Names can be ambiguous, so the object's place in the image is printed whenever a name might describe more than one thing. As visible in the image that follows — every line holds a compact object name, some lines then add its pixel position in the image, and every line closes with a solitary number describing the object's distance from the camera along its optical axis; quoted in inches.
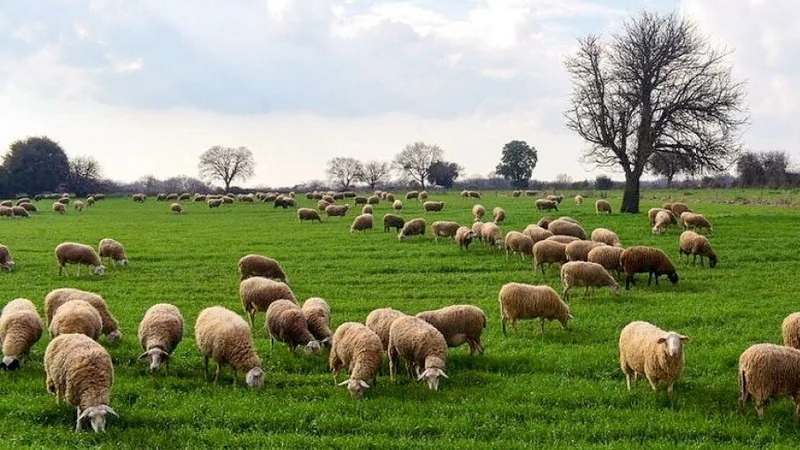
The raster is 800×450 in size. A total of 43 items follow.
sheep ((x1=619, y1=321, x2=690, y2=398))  372.5
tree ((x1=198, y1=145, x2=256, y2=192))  5462.6
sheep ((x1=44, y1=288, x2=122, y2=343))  501.7
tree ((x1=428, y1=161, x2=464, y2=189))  5516.7
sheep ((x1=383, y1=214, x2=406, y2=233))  1379.2
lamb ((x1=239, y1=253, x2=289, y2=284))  776.3
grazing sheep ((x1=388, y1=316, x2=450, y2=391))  396.2
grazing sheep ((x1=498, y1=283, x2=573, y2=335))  533.6
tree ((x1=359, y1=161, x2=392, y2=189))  5797.2
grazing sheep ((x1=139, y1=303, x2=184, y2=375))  425.7
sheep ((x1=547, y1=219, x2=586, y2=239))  1027.3
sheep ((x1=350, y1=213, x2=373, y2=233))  1379.2
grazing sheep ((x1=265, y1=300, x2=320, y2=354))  470.6
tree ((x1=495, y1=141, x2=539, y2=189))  4985.2
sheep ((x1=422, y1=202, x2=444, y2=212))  1915.6
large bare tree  1533.0
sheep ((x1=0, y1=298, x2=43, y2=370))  430.0
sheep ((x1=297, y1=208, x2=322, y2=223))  1685.5
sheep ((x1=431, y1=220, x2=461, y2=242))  1171.9
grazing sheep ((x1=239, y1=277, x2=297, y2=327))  578.2
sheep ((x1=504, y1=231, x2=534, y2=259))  935.0
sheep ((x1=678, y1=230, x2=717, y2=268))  876.0
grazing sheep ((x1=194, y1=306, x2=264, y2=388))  406.9
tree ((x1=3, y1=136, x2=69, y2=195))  4047.7
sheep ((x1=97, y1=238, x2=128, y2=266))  941.8
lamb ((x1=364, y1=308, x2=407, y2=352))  453.4
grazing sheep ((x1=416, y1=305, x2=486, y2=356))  467.5
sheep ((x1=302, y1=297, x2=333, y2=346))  485.4
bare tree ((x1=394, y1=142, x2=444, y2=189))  5716.0
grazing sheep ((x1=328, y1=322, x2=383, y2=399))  383.2
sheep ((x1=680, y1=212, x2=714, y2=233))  1196.9
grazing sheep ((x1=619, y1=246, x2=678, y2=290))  741.9
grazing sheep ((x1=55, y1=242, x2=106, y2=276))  870.4
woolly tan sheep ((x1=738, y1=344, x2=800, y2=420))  345.4
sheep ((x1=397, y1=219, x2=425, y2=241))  1221.1
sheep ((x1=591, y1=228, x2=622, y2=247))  948.6
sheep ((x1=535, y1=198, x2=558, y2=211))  1779.0
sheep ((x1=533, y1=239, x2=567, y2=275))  825.5
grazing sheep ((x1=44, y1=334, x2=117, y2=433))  332.5
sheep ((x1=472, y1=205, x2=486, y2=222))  1516.0
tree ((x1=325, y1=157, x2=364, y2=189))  5915.4
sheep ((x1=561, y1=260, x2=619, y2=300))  665.6
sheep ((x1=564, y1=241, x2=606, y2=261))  804.0
